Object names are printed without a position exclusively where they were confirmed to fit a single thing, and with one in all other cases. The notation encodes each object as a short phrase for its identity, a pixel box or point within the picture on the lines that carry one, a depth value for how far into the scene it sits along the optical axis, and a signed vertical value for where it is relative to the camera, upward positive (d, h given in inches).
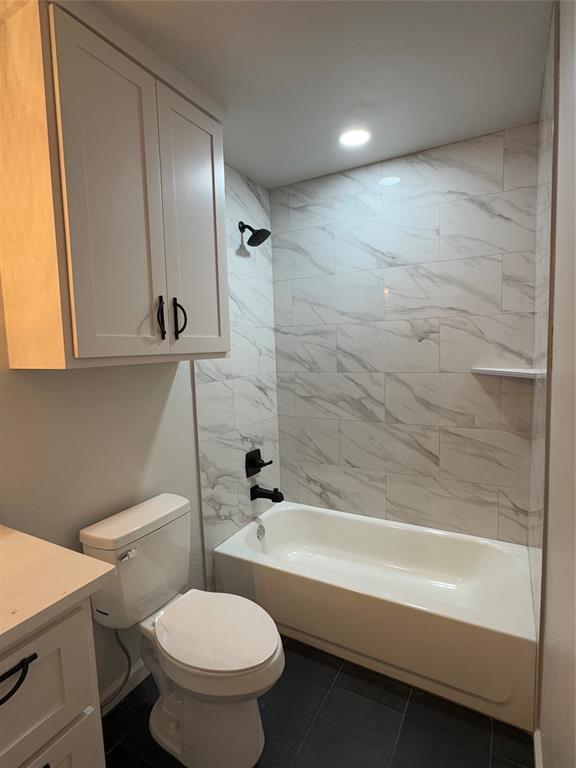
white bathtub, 58.5 -46.3
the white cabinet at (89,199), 41.5 +18.1
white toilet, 48.1 -37.9
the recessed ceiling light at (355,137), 73.4 +39.9
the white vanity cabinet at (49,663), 31.1 -26.0
